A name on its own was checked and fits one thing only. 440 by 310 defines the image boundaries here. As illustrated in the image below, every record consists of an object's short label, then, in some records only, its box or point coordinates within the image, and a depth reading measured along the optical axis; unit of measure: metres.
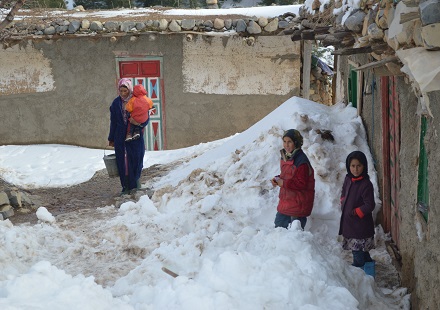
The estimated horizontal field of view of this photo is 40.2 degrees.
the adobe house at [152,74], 12.39
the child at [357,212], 4.89
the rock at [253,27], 12.13
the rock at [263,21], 12.10
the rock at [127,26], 12.16
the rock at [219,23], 12.09
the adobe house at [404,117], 3.11
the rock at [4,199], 7.48
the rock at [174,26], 12.12
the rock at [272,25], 12.08
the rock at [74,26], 12.21
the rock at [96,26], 12.15
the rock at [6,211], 7.31
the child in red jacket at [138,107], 7.72
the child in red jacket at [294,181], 5.39
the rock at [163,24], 12.11
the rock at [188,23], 12.14
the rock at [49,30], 12.45
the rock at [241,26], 12.09
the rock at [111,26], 12.15
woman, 7.83
